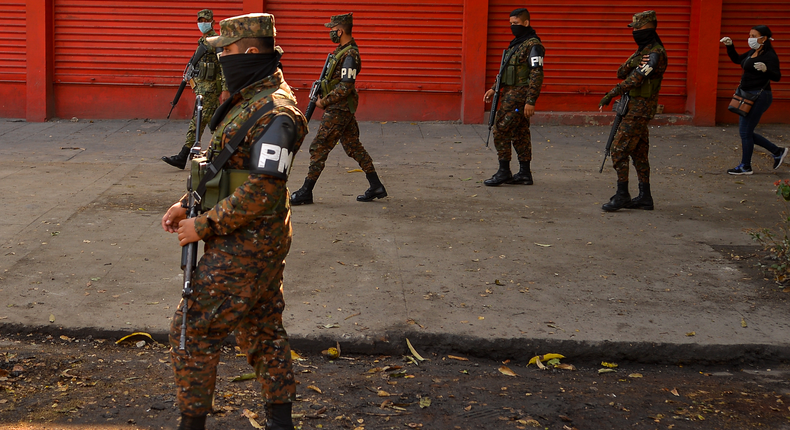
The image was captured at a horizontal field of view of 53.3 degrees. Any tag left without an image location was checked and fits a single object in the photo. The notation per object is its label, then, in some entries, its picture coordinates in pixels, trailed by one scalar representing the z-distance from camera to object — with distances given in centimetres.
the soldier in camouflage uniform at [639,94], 755
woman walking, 945
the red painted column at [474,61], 1351
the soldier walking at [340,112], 757
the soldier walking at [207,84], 958
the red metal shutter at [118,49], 1384
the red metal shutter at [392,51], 1386
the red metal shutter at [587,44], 1370
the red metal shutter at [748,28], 1351
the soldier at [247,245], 308
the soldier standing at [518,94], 850
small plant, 561
